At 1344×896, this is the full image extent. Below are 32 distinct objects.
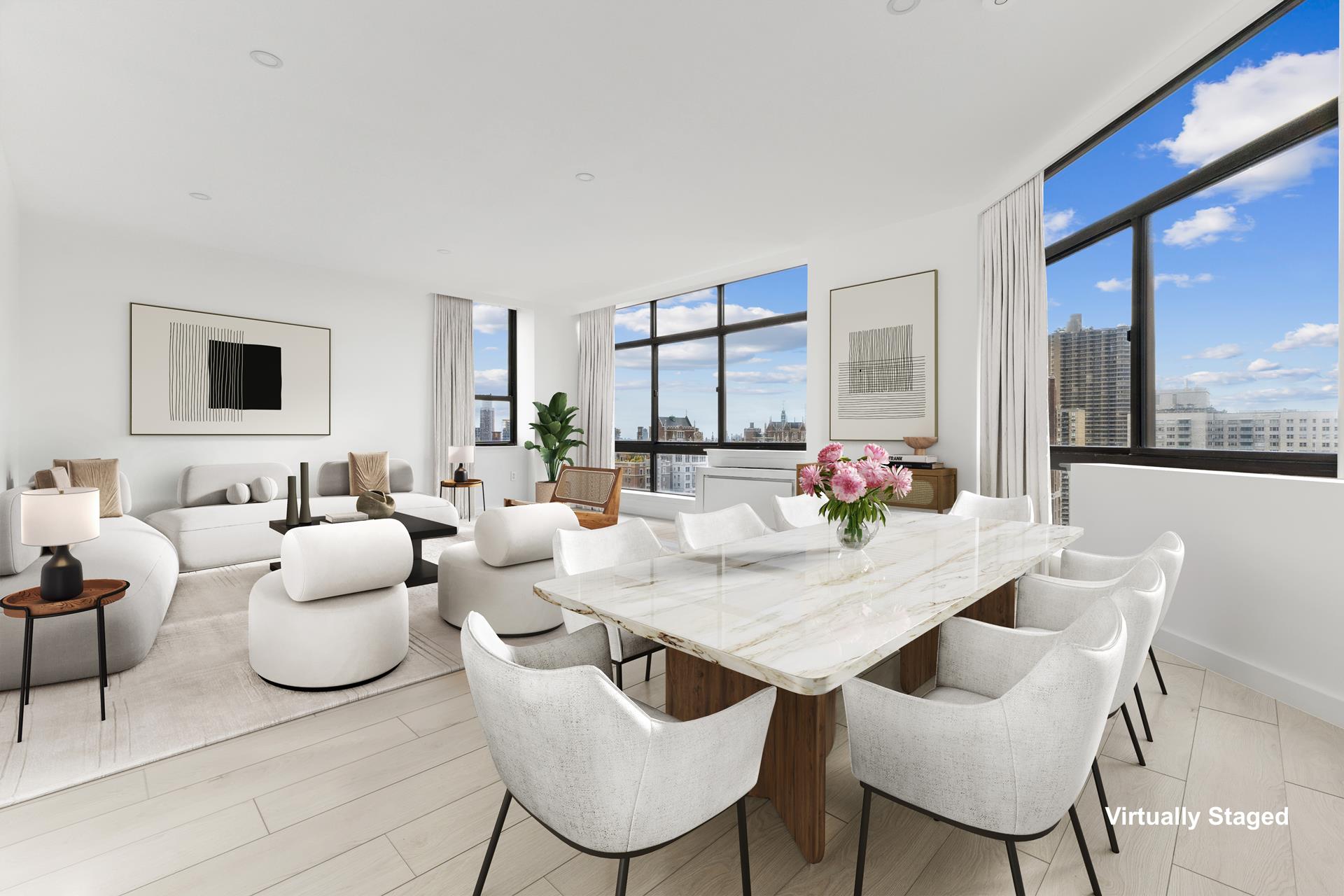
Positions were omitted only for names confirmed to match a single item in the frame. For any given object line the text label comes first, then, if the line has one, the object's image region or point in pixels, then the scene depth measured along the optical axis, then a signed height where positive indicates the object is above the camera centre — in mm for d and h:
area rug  1940 -988
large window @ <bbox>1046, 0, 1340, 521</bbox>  2449 +876
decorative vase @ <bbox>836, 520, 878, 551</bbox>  2094 -304
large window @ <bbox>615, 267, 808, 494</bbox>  6176 +793
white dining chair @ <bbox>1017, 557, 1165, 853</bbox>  1364 -451
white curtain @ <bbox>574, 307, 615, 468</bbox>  7707 +764
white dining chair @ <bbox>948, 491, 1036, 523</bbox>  3129 -316
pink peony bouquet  1974 -129
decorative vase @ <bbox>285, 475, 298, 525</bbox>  3881 -379
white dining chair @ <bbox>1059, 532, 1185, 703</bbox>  1792 -412
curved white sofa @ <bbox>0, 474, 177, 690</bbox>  2426 -725
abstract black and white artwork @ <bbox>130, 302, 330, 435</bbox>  5172 +635
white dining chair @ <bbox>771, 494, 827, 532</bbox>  3133 -334
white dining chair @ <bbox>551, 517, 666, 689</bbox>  2064 -381
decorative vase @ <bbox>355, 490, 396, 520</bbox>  4059 -402
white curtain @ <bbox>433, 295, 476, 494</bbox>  6922 +760
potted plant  7441 +183
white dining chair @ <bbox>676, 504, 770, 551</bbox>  2475 -343
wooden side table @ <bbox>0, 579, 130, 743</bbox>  2037 -550
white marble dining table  1151 -371
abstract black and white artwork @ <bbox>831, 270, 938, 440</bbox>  4789 +725
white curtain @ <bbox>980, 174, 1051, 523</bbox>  3900 +651
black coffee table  3525 -550
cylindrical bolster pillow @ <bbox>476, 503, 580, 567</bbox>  2967 -434
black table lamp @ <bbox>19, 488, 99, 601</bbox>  2100 -297
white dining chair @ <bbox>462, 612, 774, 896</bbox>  961 -513
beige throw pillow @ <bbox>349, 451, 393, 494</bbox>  5980 -272
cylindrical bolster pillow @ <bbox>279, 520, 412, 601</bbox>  2379 -451
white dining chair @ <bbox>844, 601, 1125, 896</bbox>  1054 -542
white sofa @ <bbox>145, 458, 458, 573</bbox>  4543 -559
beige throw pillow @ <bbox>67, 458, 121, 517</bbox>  4473 -256
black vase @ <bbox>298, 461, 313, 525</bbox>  3885 -410
